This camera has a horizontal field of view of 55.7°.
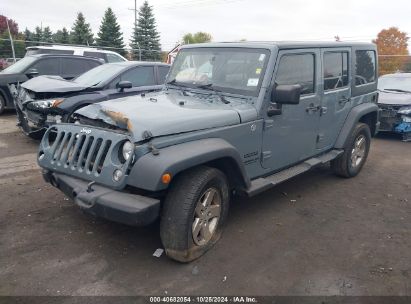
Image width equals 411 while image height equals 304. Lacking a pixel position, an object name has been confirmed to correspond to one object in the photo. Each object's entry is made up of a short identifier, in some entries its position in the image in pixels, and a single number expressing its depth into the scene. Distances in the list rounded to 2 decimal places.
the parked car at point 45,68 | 10.11
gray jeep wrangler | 3.25
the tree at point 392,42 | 43.56
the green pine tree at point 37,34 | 50.12
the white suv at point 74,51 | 13.11
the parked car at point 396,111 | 8.98
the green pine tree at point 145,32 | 45.61
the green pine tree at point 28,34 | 50.60
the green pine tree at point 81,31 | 42.97
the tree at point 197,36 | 65.46
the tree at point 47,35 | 50.50
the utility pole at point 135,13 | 45.78
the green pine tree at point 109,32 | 43.30
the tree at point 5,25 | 60.58
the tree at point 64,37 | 46.06
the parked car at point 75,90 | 7.02
